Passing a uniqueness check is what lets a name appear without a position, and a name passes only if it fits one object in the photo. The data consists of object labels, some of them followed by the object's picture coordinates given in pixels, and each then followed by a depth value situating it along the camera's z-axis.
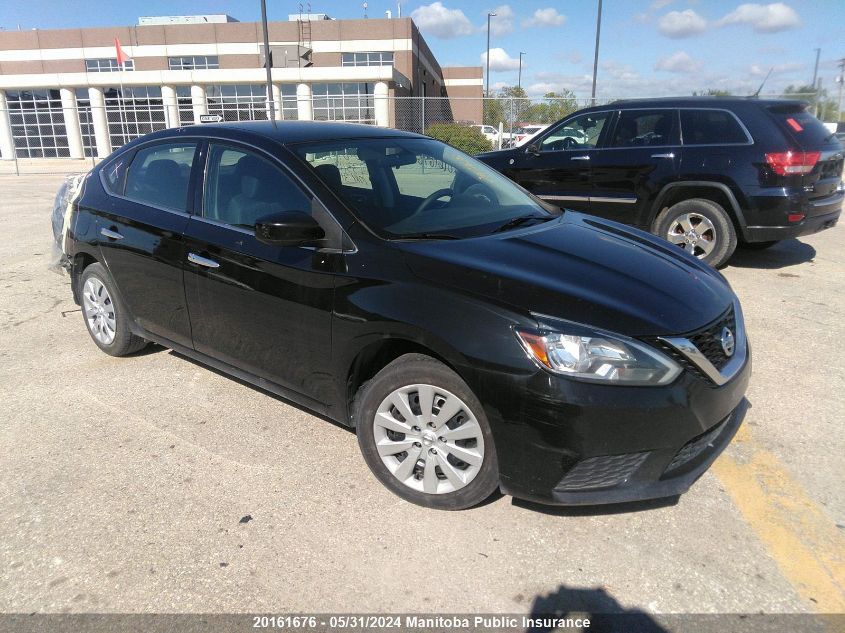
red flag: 25.24
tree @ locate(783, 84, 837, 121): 17.69
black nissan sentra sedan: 2.37
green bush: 21.83
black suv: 6.27
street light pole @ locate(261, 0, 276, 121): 21.25
